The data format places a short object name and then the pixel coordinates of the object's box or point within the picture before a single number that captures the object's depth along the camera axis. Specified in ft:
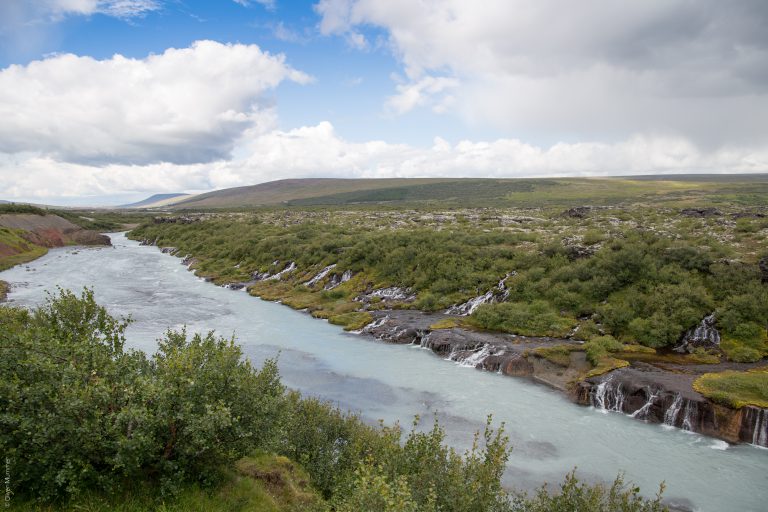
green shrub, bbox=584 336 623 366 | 116.47
